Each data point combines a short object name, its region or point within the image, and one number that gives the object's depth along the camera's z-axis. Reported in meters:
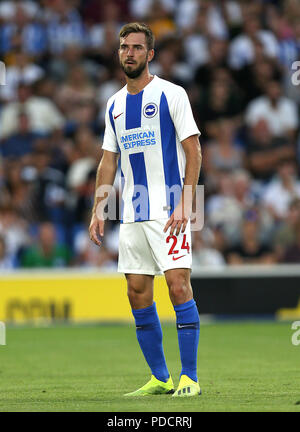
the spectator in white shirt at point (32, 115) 14.55
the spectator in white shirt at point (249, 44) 15.09
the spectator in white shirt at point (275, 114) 14.40
